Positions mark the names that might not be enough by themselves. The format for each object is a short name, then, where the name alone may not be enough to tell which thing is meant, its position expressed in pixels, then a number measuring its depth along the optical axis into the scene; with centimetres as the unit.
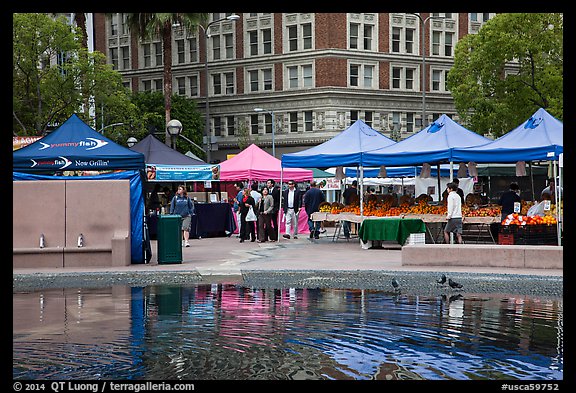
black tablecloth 3316
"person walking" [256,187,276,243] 2934
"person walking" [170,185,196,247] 2756
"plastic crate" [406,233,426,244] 2378
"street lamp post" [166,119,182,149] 3353
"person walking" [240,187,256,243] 3012
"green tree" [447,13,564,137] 5356
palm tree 4526
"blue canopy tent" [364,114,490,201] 2543
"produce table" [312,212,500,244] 2472
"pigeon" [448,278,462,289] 1534
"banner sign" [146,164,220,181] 3216
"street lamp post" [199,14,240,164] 5072
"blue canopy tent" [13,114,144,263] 2189
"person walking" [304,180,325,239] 3136
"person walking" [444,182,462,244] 2297
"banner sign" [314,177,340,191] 4566
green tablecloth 2505
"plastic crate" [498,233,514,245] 2177
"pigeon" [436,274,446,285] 1582
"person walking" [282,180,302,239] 3153
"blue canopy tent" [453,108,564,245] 2286
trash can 2133
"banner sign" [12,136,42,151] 4130
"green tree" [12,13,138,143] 4378
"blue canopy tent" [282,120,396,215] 2730
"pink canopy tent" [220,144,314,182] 3522
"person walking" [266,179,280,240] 3017
